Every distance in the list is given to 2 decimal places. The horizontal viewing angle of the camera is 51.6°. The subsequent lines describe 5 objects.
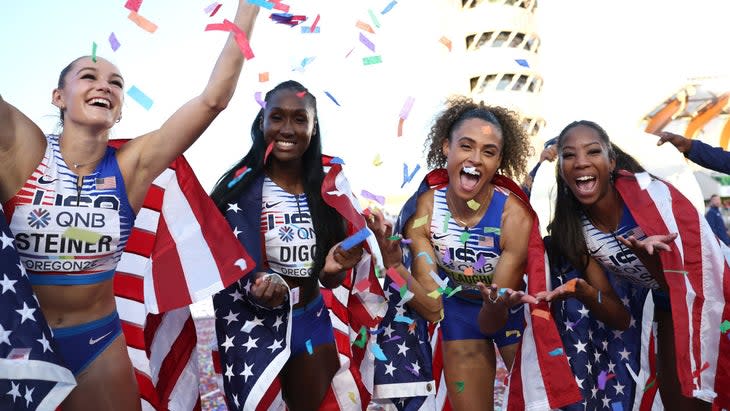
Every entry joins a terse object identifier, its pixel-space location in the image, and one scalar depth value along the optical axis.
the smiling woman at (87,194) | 2.89
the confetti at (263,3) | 3.16
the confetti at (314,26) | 3.58
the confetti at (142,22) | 3.12
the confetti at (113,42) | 3.11
